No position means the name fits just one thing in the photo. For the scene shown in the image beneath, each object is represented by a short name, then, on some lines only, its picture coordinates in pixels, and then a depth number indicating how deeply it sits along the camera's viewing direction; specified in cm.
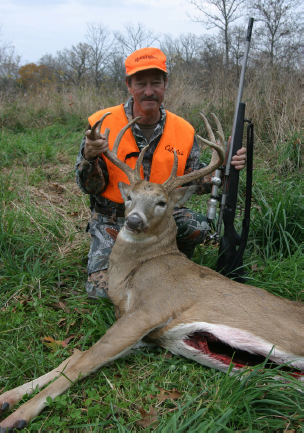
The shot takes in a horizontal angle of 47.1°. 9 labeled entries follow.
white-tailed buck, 224
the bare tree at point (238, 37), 1437
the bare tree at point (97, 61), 2636
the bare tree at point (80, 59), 2641
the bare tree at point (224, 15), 1798
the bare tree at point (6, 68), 1399
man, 344
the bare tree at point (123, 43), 2431
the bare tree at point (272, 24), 1706
